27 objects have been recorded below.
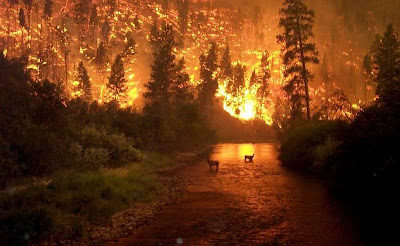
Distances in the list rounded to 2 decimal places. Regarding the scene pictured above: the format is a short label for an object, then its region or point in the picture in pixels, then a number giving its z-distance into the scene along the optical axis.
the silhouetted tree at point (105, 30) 105.62
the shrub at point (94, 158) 21.39
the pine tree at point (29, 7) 91.96
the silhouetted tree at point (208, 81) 95.12
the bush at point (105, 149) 22.53
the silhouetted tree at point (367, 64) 89.44
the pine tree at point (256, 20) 145.12
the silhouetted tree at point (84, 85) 84.00
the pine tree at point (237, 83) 112.19
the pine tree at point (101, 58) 93.93
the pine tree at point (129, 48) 99.00
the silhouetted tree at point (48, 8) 95.06
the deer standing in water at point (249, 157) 39.31
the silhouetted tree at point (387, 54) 52.69
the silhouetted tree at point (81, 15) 104.56
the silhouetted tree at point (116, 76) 81.88
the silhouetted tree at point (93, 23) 104.00
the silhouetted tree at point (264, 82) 111.62
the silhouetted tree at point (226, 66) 116.12
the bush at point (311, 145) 27.09
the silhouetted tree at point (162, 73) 70.06
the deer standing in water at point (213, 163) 32.19
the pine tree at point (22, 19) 87.09
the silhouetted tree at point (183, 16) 129.88
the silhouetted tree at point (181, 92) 72.88
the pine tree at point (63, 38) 93.38
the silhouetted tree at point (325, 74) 115.81
